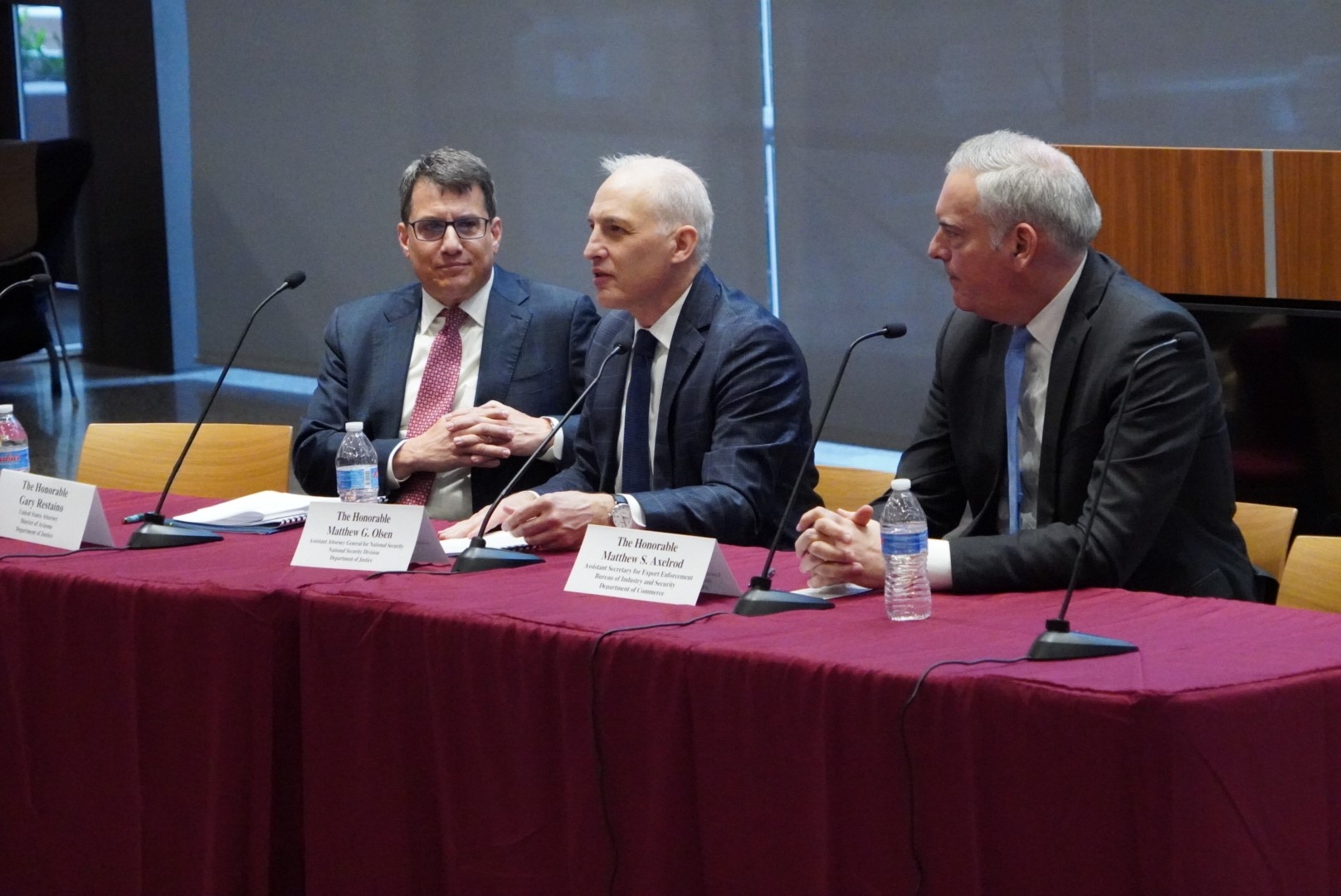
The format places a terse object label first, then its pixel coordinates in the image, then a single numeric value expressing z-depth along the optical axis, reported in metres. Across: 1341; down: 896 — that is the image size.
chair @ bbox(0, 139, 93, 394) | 14.87
